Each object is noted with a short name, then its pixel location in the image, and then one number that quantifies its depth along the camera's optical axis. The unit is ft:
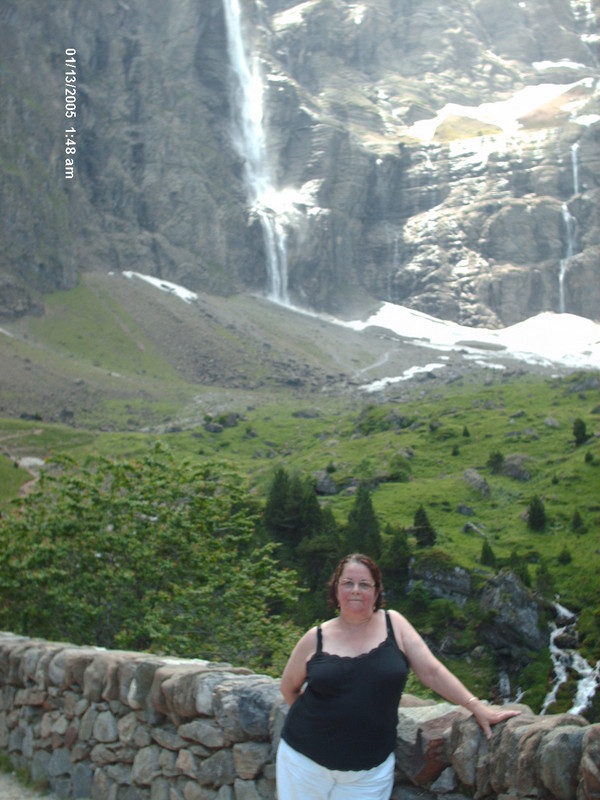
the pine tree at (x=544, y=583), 177.68
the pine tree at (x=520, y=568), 181.47
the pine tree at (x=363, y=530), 199.82
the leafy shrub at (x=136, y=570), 66.28
